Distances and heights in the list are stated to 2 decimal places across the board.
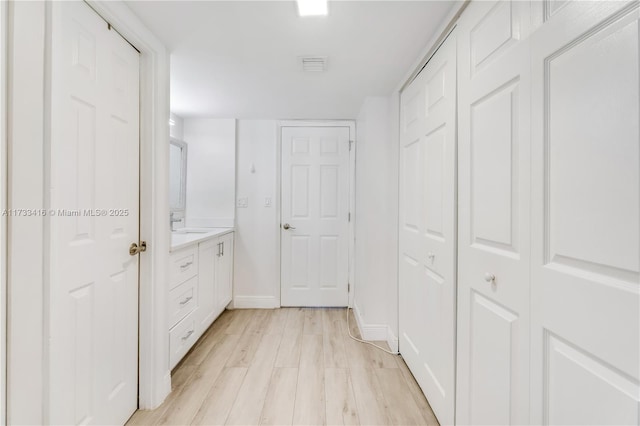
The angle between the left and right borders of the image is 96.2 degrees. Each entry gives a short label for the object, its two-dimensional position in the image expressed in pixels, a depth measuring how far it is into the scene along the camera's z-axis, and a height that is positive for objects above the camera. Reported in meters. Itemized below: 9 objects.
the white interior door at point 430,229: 1.42 -0.09
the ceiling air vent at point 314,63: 1.84 +0.99
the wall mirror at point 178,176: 2.93 +0.38
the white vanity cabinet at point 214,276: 2.41 -0.60
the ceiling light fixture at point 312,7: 1.33 +0.98
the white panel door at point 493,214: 0.93 +0.00
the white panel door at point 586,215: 0.62 +0.00
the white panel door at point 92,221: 1.06 -0.04
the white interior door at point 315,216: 3.27 -0.03
